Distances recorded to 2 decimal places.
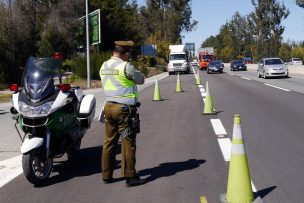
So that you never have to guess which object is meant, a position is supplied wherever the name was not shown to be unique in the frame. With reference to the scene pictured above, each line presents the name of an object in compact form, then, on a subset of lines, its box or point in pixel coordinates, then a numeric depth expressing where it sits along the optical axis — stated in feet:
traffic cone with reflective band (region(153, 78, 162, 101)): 61.87
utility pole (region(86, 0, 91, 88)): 92.12
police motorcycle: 20.24
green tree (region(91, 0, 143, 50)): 176.14
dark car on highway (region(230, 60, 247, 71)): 196.85
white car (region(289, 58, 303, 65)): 259.39
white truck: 167.12
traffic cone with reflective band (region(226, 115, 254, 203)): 16.74
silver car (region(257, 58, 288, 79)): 115.96
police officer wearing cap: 19.54
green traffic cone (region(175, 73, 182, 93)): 77.41
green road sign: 99.77
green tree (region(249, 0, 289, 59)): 290.56
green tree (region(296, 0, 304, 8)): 173.70
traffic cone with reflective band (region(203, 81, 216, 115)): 44.16
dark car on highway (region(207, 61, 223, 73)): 171.63
